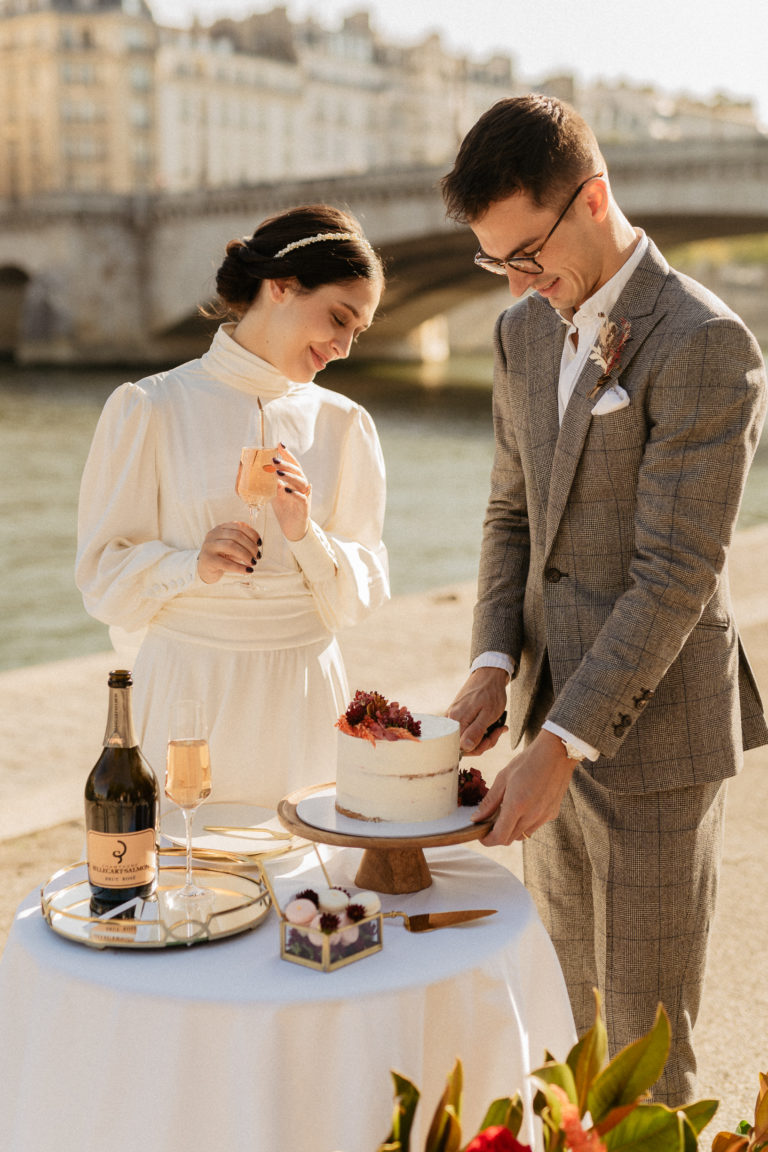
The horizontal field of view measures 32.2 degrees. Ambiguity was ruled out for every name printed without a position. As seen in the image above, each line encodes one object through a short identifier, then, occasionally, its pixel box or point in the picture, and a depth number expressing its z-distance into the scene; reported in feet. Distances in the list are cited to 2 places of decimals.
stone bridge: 97.86
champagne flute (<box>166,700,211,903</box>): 5.87
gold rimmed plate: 6.94
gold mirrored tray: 5.75
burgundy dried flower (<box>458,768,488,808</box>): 6.59
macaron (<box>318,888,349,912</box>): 5.65
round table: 5.33
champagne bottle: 5.90
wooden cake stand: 6.17
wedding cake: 6.23
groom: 6.54
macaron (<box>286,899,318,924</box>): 5.58
